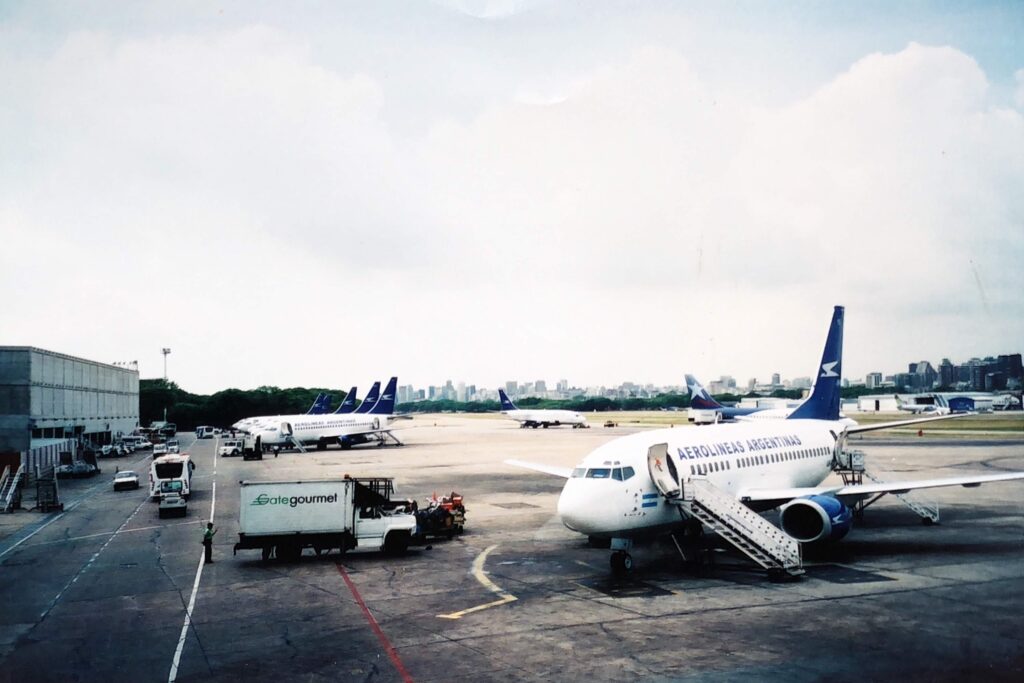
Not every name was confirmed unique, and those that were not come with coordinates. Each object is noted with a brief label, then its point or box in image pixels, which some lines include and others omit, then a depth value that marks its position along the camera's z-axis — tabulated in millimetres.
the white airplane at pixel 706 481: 25250
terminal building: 67375
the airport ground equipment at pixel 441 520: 34156
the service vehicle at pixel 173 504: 44094
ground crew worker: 30031
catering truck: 29625
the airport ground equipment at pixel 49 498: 47594
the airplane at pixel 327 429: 94250
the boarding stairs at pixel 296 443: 95300
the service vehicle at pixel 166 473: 46388
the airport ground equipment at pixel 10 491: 49156
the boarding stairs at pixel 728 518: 25562
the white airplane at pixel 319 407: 124338
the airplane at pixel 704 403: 116300
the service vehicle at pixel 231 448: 90938
